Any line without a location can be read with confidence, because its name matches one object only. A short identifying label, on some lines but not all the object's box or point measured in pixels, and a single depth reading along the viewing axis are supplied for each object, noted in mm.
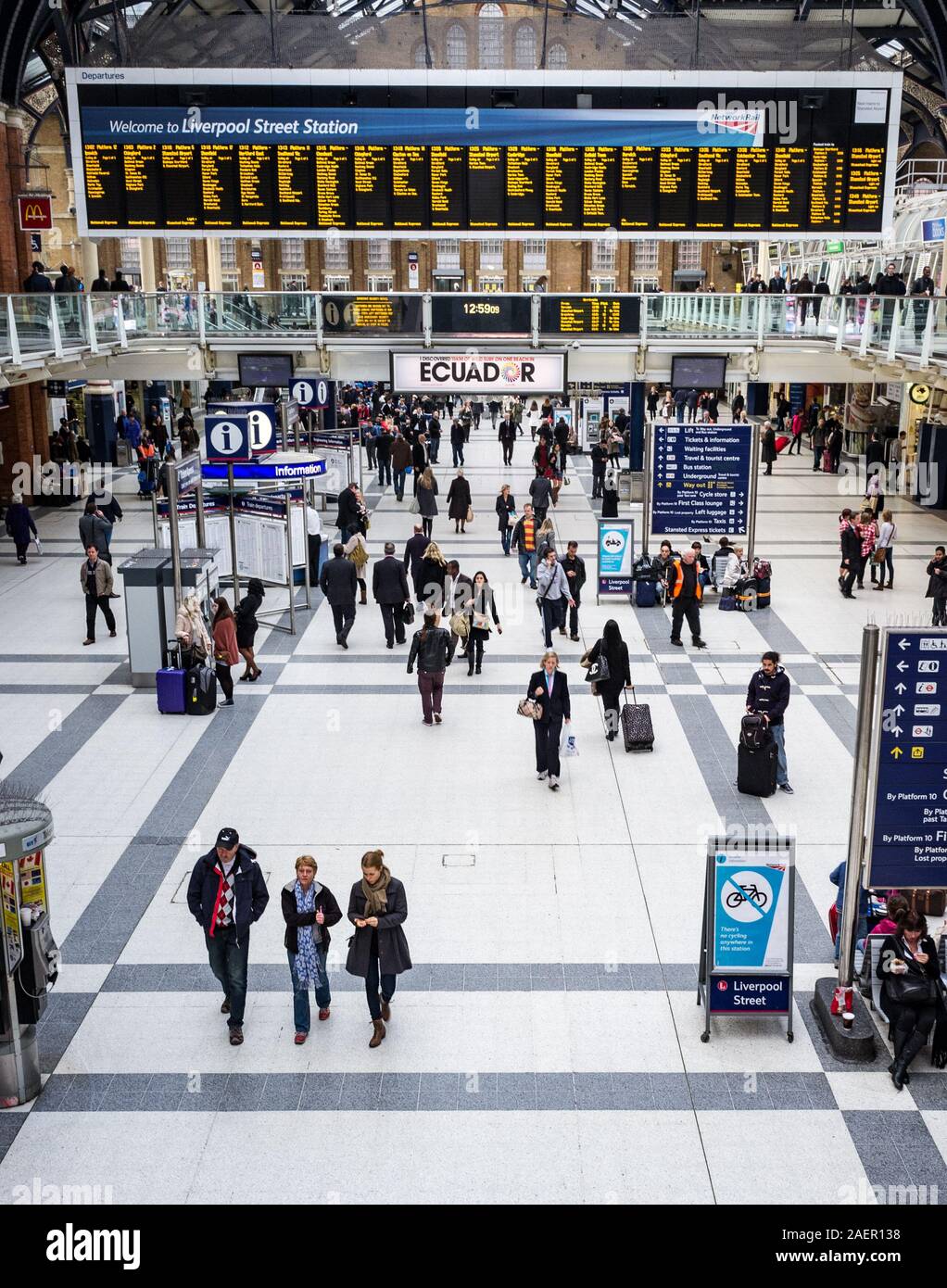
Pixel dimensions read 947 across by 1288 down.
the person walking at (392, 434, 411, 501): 29391
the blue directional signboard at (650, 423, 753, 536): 19562
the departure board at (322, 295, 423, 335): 24109
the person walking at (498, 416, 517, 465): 35062
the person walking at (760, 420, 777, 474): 35031
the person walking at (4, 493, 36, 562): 23047
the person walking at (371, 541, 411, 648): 17359
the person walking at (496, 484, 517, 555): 24203
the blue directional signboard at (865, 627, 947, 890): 8188
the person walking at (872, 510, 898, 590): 20609
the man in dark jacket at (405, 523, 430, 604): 19312
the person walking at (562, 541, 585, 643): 17688
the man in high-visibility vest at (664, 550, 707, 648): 17223
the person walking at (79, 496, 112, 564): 18672
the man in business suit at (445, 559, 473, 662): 16562
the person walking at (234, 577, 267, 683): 15844
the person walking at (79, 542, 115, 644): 17781
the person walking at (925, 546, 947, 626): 17125
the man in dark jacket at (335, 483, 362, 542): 21922
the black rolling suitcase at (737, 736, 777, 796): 12258
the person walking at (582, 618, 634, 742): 13891
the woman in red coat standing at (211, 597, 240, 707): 15469
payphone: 7750
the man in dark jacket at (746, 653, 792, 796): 12383
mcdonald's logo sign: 29266
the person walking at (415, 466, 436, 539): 24234
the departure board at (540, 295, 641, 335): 24109
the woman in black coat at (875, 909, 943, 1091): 7980
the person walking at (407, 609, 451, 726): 14039
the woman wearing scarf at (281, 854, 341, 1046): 8344
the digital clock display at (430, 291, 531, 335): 23875
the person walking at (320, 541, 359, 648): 17203
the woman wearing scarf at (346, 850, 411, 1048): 8305
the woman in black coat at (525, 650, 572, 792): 12250
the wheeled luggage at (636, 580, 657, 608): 20141
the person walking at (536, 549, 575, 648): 17031
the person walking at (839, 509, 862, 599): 20484
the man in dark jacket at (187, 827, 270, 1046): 8297
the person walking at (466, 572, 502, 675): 16375
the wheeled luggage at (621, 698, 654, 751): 13586
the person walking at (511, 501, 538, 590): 21078
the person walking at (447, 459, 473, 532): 25828
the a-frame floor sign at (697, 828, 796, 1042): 8562
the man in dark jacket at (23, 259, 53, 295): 25531
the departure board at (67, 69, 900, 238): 23438
